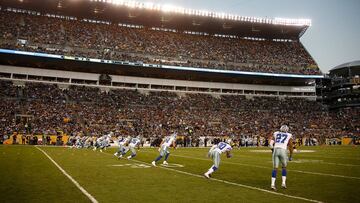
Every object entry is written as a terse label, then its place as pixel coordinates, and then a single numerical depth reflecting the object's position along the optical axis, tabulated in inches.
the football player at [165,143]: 684.7
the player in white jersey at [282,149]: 410.3
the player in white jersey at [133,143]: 808.9
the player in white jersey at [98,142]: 1187.8
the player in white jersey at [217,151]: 490.6
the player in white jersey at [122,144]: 872.0
